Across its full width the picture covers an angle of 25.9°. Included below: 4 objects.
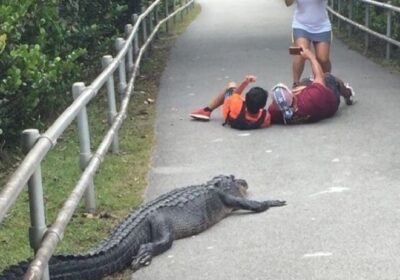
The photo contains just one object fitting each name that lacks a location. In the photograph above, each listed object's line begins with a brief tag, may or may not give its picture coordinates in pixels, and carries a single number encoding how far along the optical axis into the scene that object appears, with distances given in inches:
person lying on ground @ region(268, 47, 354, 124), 339.9
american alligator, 174.9
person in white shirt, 376.5
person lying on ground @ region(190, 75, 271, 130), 328.2
